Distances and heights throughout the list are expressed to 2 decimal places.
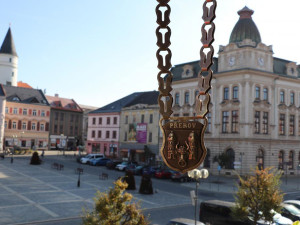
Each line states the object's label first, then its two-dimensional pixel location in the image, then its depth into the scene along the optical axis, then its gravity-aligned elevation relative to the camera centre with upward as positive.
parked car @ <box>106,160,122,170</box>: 47.28 -4.03
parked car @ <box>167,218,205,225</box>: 14.77 -3.80
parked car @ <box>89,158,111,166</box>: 51.25 -4.10
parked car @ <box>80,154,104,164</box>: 53.03 -3.66
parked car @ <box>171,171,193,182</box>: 37.81 -4.51
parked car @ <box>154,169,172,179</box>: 39.72 -4.37
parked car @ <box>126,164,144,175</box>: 42.28 -4.14
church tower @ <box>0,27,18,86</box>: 83.44 +18.24
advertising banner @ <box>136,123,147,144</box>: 56.66 +0.78
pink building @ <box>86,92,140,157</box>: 63.53 +1.63
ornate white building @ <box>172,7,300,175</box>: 42.47 +5.02
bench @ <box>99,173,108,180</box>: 35.19 -4.47
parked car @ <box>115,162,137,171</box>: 44.80 -4.03
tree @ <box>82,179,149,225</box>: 9.59 -2.28
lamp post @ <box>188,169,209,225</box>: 17.22 -1.89
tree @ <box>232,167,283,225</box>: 14.83 -2.59
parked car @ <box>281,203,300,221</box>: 18.88 -4.12
